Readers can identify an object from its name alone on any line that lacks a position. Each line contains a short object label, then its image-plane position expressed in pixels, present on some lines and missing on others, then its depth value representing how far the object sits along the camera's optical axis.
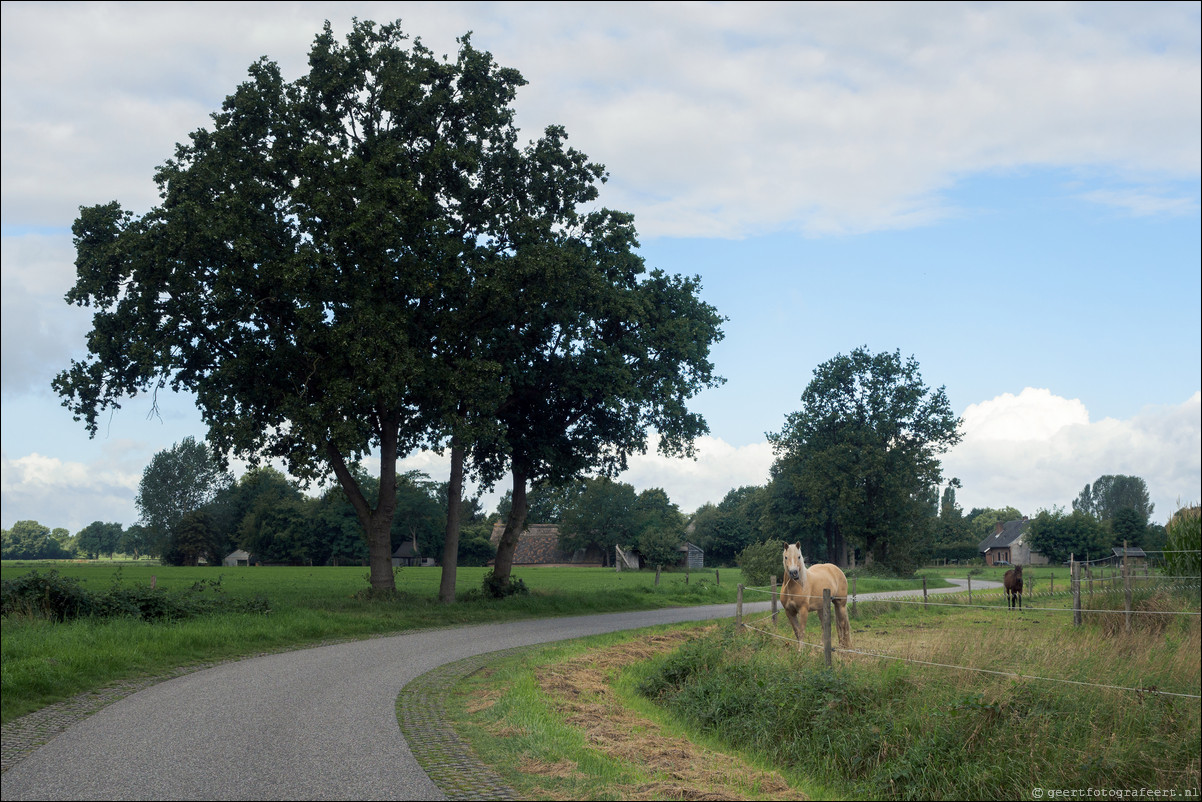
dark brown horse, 32.02
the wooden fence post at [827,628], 13.48
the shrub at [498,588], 34.34
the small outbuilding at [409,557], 121.16
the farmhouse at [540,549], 122.94
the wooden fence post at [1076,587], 15.88
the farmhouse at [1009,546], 121.62
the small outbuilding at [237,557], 130.38
